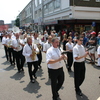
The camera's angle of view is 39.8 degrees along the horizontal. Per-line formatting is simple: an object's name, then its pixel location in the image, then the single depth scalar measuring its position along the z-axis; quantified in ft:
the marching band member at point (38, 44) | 22.82
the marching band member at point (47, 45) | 22.25
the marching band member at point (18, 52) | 24.09
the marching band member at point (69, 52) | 23.00
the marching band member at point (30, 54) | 18.71
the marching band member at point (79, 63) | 14.30
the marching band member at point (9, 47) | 28.02
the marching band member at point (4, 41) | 31.12
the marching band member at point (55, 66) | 12.64
